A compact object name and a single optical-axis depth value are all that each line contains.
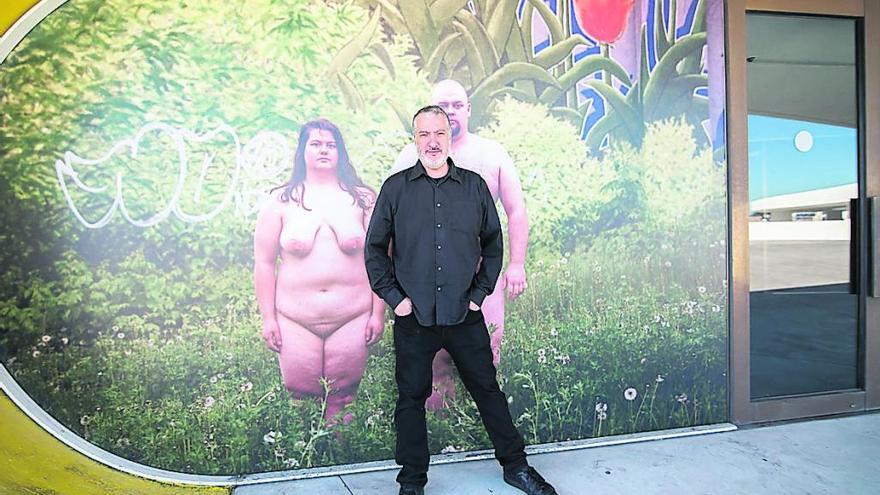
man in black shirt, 2.85
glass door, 3.73
